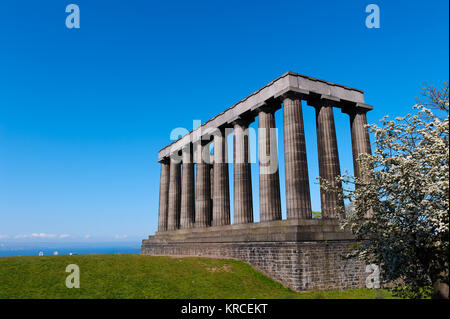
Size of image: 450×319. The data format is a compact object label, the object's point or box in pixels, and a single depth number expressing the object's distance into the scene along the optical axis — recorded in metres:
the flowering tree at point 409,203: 17.95
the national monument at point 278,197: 28.36
